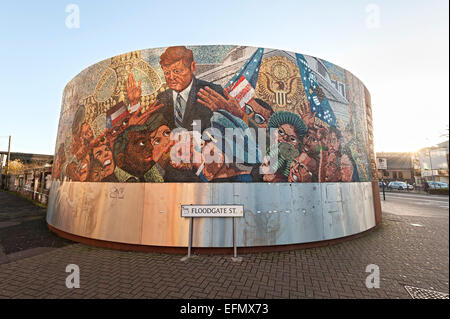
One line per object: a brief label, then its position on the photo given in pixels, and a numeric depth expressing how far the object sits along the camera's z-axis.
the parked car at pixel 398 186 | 33.07
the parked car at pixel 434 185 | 25.02
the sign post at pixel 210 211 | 5.63
